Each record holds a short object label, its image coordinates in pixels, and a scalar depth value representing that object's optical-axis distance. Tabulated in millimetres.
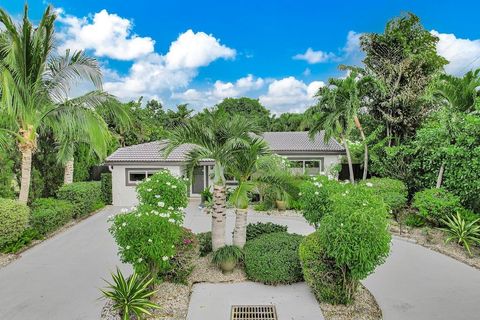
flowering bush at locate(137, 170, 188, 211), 8492
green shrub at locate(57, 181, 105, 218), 14883
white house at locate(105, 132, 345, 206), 18797
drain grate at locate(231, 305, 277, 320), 6426
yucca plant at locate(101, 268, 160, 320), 6041
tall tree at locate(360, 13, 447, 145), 15555
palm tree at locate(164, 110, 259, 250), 8469
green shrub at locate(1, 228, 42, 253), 10195
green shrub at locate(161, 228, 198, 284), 7688
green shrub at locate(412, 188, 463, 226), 11406
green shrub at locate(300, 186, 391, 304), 5633
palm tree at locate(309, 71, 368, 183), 15906
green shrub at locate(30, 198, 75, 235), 11906
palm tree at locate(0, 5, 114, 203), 10117
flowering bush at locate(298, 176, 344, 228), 8047
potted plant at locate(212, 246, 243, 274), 8078
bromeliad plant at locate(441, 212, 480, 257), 10133
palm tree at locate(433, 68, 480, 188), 12370
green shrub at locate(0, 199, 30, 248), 9875
